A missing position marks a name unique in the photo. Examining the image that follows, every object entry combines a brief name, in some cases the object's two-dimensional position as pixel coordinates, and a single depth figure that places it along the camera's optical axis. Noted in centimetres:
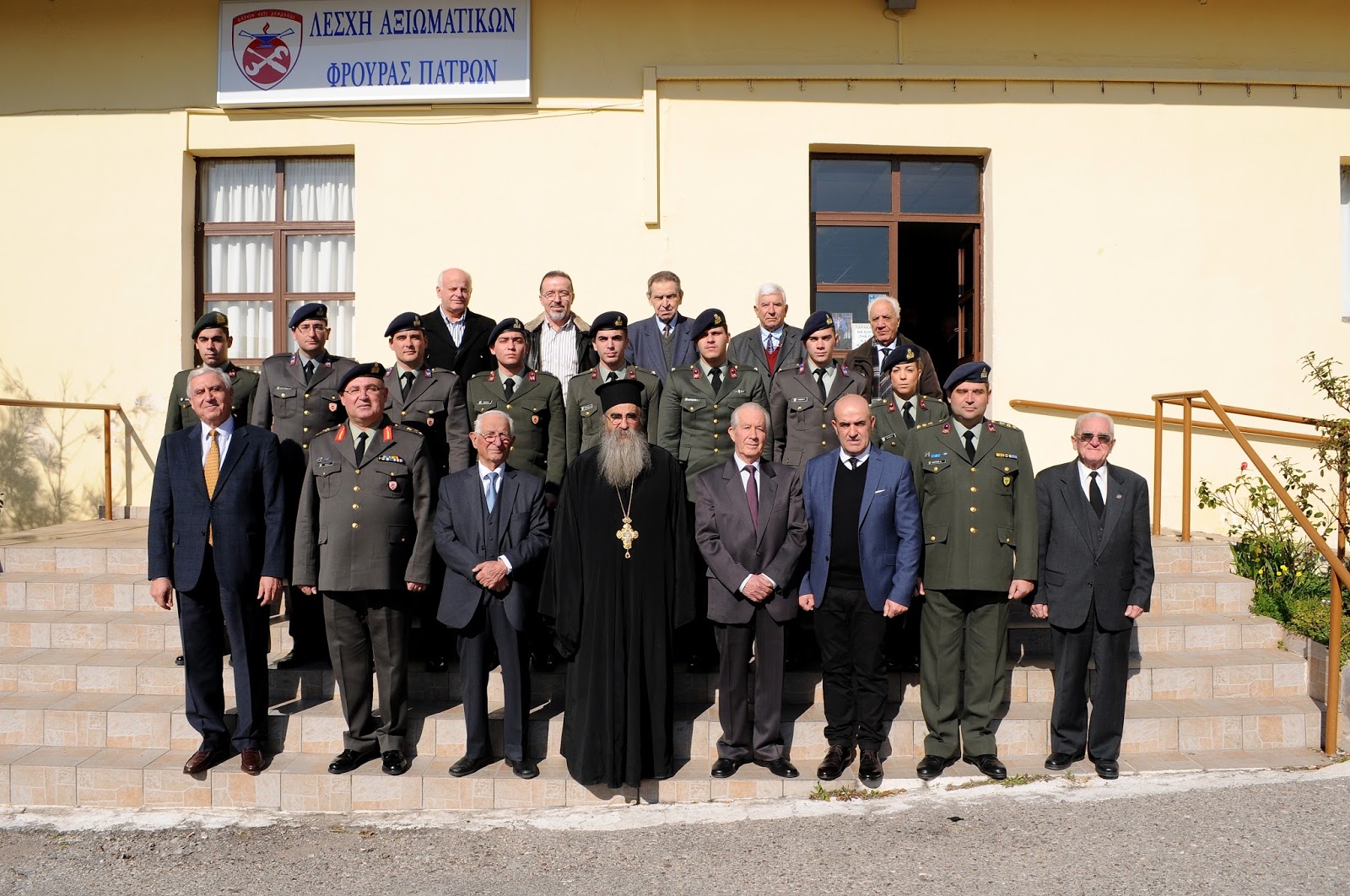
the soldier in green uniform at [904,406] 549
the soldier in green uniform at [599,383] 558
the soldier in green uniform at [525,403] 551
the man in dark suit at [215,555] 479
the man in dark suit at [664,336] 618
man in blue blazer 474
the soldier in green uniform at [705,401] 545
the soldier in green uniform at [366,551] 473
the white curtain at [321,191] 860
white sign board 815
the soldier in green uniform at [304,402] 552
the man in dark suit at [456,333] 617
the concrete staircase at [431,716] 467
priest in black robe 456
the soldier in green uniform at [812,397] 557
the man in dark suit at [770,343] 607
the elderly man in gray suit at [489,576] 473
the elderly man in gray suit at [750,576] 474
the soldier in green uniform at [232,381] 559
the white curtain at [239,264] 873
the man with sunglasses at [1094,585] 484
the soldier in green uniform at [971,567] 479
